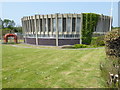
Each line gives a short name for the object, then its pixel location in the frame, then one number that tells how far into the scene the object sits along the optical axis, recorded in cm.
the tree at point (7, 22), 12925
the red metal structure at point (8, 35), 4410
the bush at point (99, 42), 3199
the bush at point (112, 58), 633
